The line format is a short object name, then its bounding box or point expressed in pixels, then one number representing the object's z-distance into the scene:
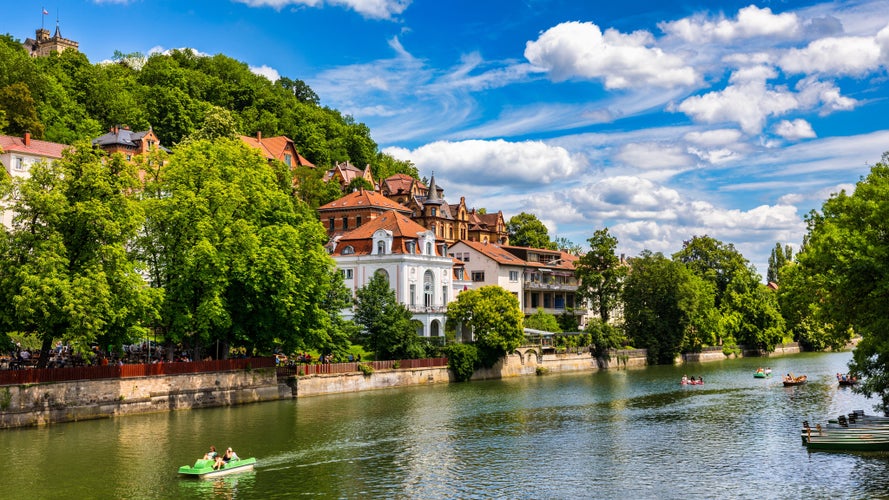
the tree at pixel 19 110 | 101.38
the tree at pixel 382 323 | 73.69
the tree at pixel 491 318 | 82.06
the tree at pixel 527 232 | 155.50
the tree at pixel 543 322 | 103.31
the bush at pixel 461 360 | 78.62
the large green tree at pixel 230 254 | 56.09
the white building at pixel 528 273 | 110.88
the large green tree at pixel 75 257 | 45.19
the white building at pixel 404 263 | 86.19
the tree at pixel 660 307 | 106.56
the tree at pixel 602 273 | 110.38
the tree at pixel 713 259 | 132.88
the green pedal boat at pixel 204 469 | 34.44
